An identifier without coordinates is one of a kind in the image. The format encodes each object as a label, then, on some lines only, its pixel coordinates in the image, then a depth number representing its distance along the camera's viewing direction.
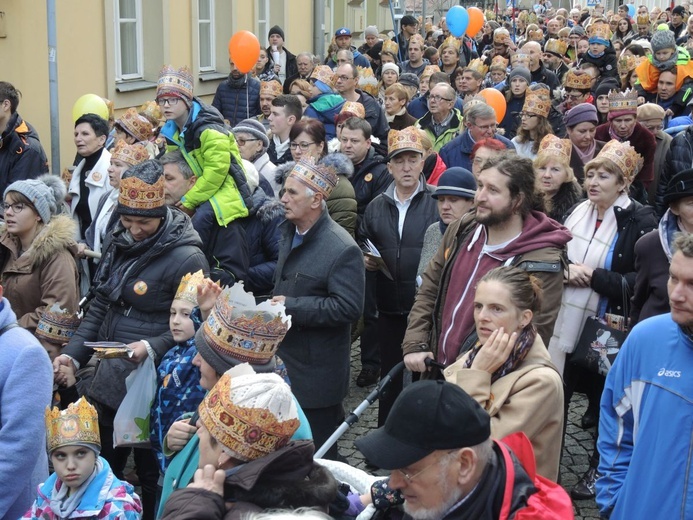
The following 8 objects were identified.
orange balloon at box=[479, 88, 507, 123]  11.23
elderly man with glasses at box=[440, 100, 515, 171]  8.39
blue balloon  18.89
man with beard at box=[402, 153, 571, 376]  4.59
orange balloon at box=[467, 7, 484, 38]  20.66
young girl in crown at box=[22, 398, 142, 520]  4.09
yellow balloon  9.33
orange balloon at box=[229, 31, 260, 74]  12.73
